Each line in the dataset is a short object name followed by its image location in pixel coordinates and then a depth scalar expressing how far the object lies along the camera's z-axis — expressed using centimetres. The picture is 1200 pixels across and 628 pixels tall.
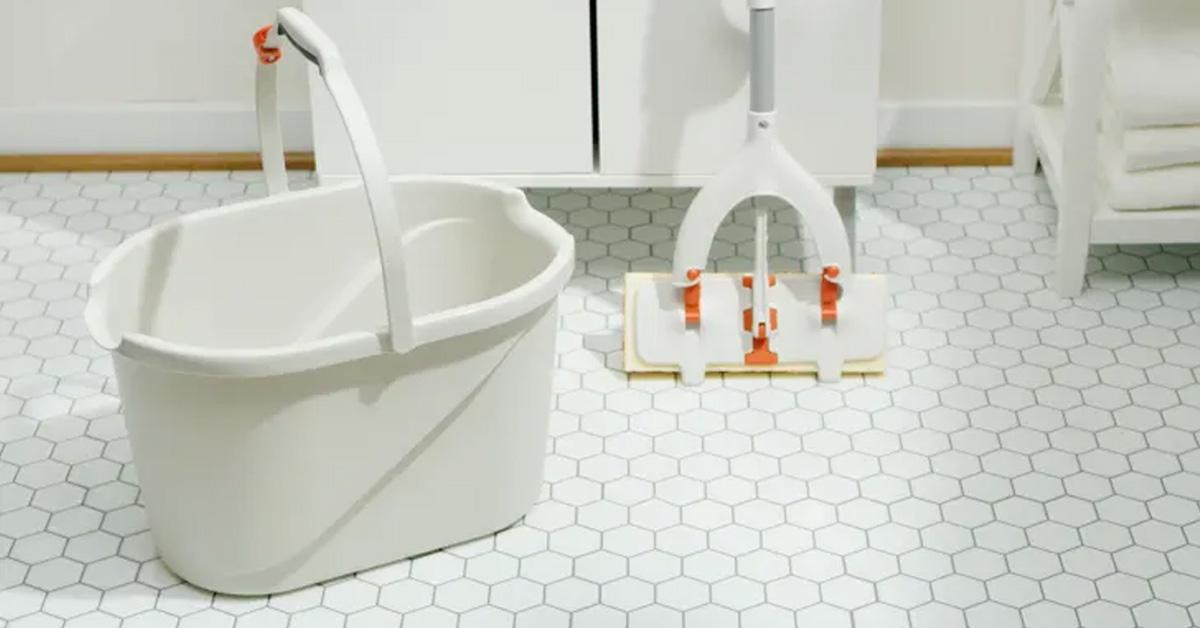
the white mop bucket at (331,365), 170
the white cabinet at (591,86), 217
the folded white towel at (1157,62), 217
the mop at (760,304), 214
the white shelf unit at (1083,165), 220
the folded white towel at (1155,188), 225
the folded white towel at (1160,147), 221
